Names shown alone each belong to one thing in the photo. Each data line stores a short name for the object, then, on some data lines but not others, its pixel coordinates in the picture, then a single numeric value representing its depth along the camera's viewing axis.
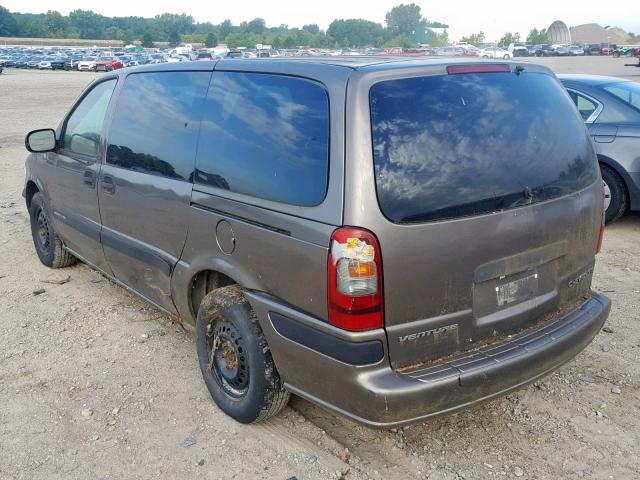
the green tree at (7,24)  141.23
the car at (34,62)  61.19
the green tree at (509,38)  127.97
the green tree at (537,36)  134.38
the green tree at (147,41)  123.69
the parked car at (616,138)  6.77
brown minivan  2.70
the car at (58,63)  59.31
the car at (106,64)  54.90
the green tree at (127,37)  141.50
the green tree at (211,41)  122.31
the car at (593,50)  85.89
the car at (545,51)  81.12
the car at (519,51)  79.31
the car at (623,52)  69.60
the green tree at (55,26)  147.38
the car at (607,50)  82.40
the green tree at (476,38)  107.94
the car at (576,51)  83.50
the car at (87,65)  56.38
